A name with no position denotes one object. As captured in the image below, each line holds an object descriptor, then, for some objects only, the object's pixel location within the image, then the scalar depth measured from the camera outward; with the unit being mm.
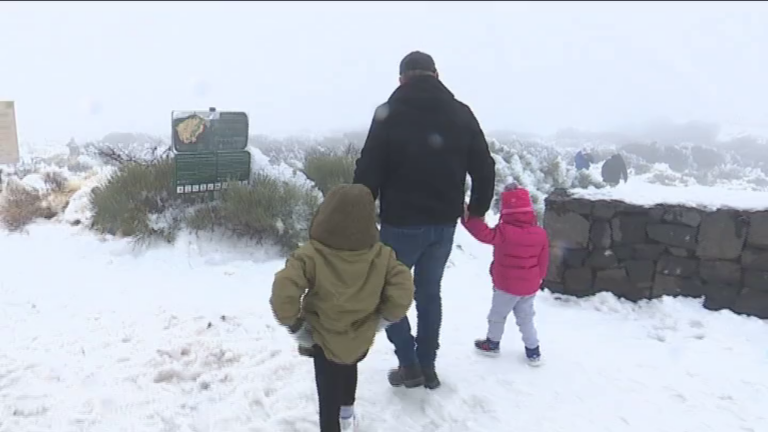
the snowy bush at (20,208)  7871
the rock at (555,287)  5945
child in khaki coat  2643
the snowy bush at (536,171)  13570
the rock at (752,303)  5141
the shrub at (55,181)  9633
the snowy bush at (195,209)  6988
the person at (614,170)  14211
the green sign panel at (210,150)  7270
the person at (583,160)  15586
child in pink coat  4004
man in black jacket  3246
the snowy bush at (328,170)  8609
